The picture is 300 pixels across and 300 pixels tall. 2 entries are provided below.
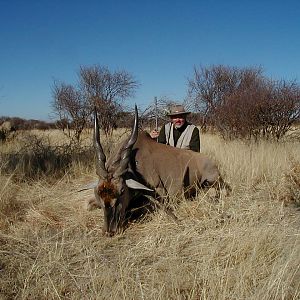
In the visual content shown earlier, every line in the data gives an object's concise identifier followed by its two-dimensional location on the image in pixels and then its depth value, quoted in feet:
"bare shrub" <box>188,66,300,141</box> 36.50
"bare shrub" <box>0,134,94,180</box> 23.15
